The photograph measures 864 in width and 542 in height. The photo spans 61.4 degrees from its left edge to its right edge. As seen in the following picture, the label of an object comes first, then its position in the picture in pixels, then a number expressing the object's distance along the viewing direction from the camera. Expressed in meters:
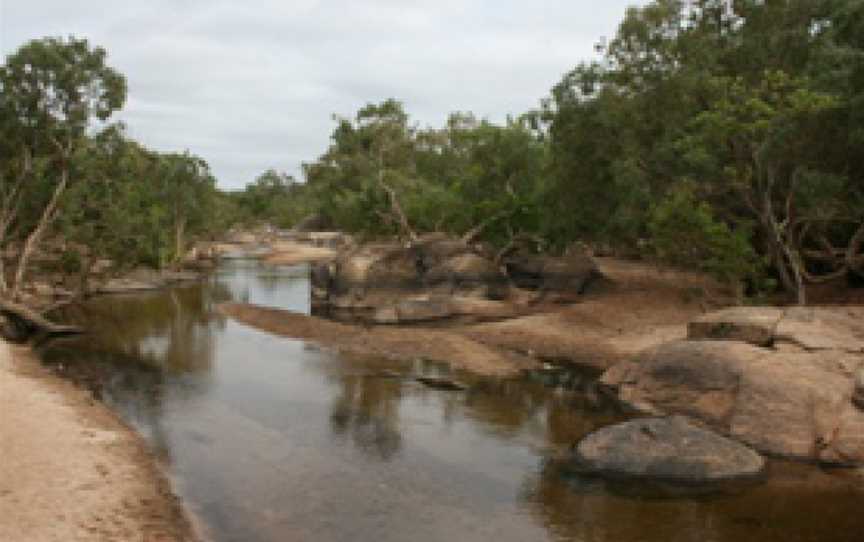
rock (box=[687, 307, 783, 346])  24.56
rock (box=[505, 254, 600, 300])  49.28
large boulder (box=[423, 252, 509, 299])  51.62
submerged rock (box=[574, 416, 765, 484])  18.11
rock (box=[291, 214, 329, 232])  149.41
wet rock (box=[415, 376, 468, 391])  28.59
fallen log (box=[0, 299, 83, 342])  35.94
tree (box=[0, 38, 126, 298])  35.32
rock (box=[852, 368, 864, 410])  20.39
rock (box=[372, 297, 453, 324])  47.38
